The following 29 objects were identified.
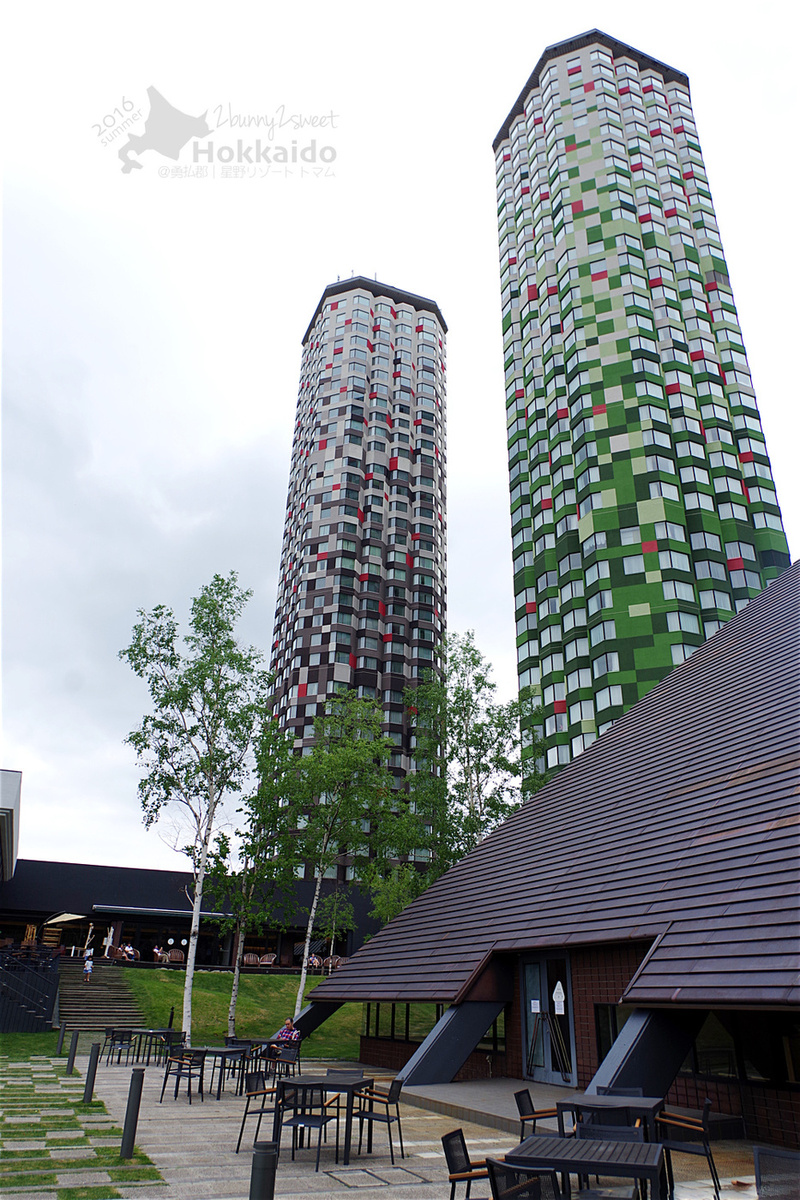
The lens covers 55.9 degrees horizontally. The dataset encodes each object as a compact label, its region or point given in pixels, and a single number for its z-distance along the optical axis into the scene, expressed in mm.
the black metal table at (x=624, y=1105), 8469
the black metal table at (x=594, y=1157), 6031
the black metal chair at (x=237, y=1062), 14477
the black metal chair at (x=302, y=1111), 9312
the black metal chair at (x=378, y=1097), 9809
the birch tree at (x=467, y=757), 34844
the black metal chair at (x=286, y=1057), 16062
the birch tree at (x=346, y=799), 33000
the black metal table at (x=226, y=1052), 14102
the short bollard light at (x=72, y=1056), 17078
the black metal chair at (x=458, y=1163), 6668
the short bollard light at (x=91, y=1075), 12520
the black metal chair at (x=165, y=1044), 19484
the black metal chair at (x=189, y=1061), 14211
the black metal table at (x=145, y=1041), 18562
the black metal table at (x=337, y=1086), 9602
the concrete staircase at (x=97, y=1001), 29469
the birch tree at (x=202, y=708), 29219
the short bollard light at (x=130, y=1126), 8719
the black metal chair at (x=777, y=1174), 6789
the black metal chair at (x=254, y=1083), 10758
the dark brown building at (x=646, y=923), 10484
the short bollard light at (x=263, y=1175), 4653
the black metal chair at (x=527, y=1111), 9383
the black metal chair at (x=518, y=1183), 5823
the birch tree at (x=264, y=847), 30844
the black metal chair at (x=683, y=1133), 7598
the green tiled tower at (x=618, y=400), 42969
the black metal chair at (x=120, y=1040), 19633
